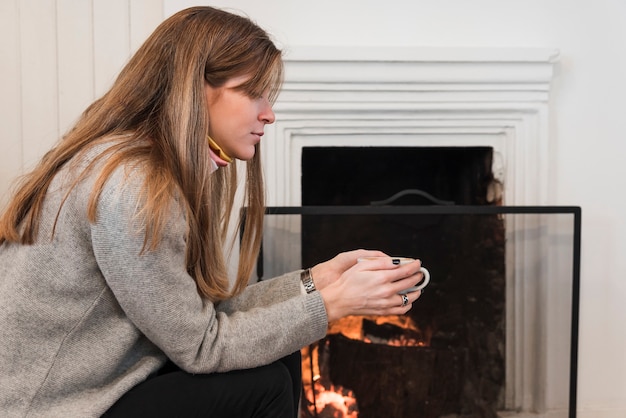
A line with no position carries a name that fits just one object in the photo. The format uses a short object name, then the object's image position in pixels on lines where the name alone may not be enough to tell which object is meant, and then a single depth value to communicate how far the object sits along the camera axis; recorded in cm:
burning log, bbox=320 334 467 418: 188
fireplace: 189
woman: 103
